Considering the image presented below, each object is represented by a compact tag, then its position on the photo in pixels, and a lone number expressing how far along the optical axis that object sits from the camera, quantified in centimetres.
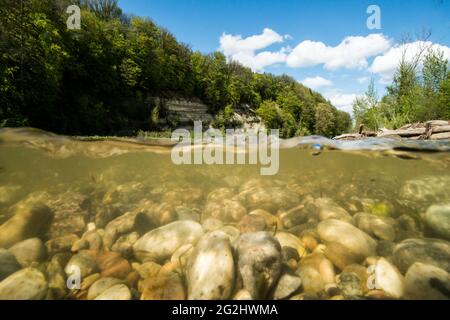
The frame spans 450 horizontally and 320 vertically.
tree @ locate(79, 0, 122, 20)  4747
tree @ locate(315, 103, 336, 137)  7031
